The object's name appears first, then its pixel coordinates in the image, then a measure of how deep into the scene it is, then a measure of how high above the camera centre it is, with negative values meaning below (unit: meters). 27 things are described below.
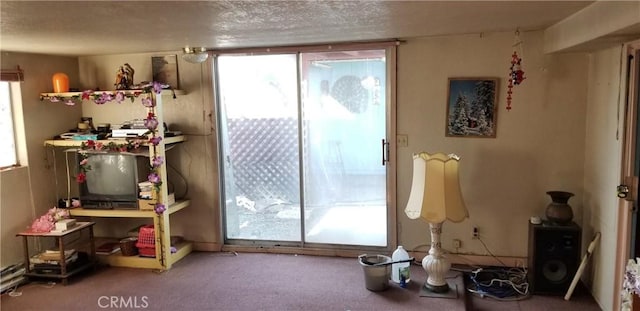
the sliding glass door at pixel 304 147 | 4.26 -0.30
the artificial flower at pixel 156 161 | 4.05 -0.37
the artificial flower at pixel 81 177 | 4.21 -0.51
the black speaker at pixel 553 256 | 3.46 -1.09
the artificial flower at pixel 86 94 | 4.08 +0.22
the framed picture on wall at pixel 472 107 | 3.89 +0.03
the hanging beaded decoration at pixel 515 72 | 3.73 +0.30
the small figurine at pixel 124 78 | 4.26 +0.37
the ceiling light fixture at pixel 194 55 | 4.05 +0.53
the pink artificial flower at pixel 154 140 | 4.01 -0.18
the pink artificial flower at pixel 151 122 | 3.96 -0.03
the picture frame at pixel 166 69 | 4.50 +0.47
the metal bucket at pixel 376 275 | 3.54 -1.22
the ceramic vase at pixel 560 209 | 3.48 -0.74
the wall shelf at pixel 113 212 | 4.18 -0.83
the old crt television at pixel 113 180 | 4.24 -0.55
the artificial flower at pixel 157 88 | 3.98 +0.25
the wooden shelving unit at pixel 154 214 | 4.08 -0.84
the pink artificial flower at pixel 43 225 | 3.96 -0.88
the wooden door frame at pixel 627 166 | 2.83 -0.36
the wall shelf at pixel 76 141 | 4.08 -0.19
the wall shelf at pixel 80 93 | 4.03 +0.23
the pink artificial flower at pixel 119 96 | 4.05 +0.20
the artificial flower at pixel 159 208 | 4.09 -0.78
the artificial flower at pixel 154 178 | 4.06 -0.51
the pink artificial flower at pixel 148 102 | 3.97 +0.14
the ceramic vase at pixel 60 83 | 4.26 +0.34
